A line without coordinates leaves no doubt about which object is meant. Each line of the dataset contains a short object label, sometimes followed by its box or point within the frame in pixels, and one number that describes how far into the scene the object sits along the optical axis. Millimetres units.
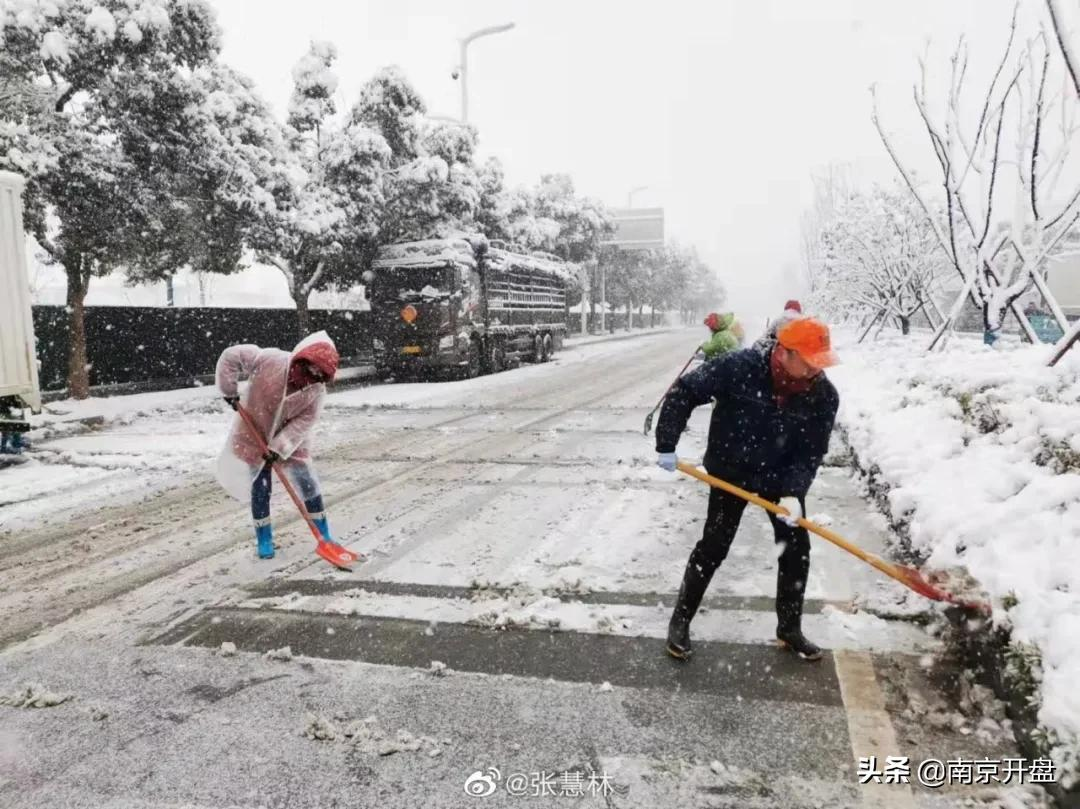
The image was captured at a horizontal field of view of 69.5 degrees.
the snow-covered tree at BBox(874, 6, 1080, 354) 10055
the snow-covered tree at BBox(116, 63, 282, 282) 11656
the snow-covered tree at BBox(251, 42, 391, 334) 15602
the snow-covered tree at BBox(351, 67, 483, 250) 17938
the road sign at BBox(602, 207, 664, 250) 41906
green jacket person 8297
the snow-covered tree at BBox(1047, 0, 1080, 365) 6438
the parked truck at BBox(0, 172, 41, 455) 8195
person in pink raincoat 4855
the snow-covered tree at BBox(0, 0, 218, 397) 10430
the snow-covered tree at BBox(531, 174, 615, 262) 34750
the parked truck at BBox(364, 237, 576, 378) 16719
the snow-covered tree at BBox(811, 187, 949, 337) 17312
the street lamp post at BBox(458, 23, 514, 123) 21531
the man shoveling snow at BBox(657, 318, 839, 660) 3346
